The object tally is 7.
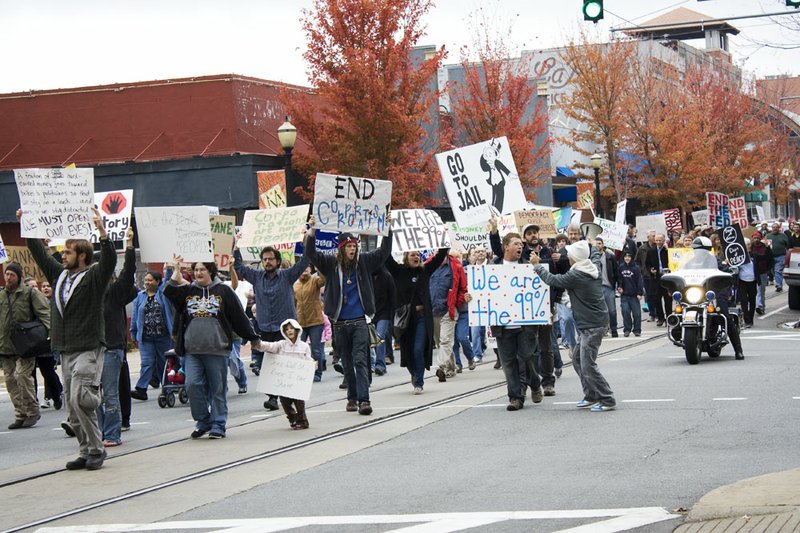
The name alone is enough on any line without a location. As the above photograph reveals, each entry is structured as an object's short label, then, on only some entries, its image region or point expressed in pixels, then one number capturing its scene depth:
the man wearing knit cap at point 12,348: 14.58
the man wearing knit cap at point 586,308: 12.84
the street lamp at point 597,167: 39.25
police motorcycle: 17.25
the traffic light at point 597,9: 16.98
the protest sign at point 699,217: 39.06
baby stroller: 15.61
